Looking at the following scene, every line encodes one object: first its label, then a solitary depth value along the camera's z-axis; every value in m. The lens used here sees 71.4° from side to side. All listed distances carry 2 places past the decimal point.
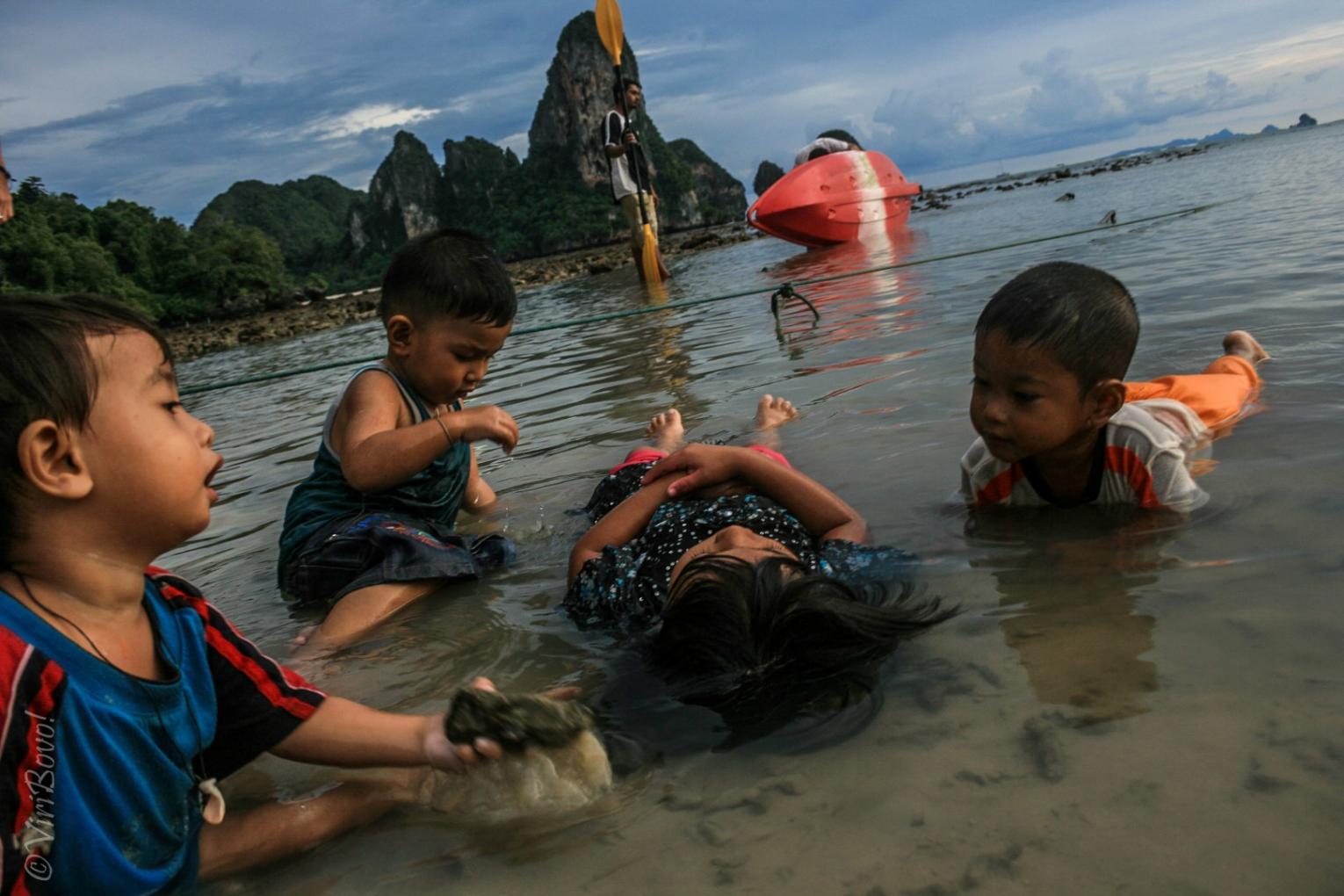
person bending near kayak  16.25
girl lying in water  1.76
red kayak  14.51
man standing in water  11.48
